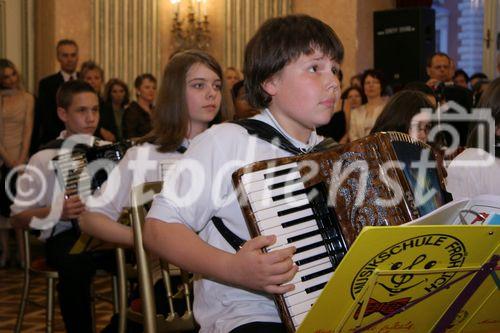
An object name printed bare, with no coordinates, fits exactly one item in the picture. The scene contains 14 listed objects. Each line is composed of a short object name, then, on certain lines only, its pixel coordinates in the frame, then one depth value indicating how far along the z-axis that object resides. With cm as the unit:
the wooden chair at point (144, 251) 248
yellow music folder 148
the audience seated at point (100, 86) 688
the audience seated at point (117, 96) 751
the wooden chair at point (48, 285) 380
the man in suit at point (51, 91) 678
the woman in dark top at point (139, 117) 694
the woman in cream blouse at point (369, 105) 643
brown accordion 172
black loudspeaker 707
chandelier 1009
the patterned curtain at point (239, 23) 991
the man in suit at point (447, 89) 561
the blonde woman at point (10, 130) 676
